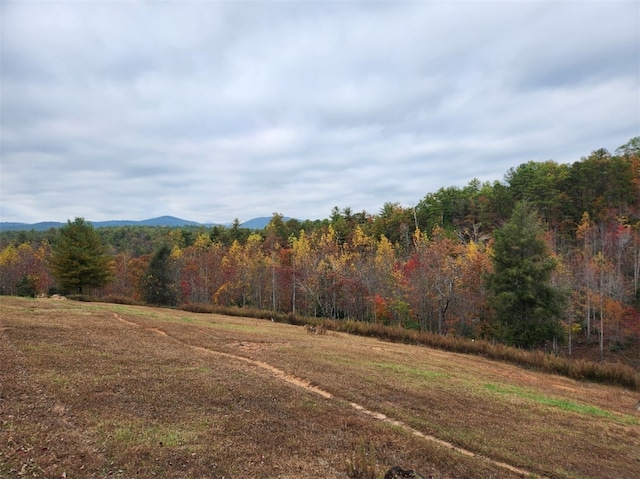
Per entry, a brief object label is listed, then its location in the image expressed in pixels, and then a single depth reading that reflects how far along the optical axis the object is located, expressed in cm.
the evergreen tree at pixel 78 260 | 3225
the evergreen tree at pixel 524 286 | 2525
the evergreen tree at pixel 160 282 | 3878
